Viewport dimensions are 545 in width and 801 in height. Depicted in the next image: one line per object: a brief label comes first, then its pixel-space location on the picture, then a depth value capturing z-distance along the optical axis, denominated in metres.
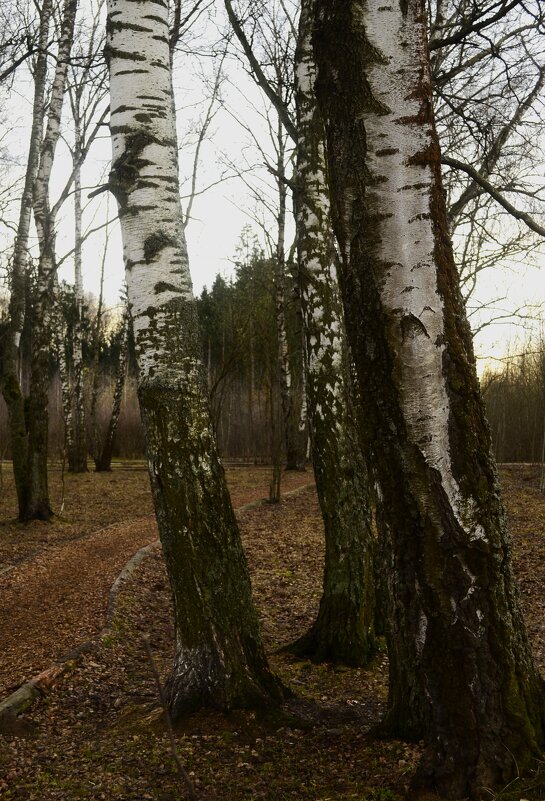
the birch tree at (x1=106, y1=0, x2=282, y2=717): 3.78
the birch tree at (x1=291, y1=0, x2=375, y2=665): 4.90
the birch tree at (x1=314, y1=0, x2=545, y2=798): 2.54
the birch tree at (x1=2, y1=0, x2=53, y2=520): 11.29
